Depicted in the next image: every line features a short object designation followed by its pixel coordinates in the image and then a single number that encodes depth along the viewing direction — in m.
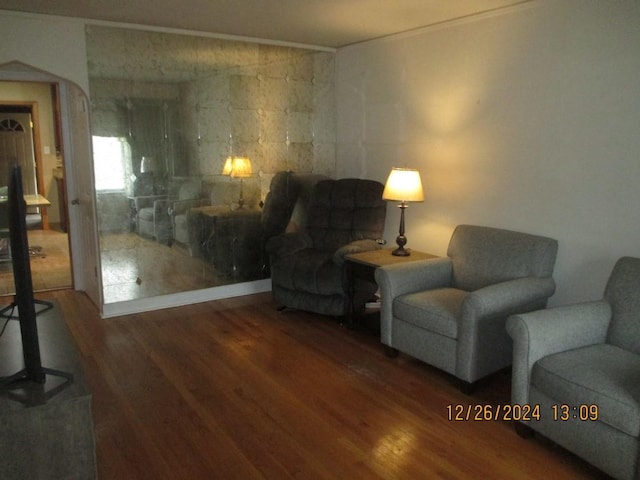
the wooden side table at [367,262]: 3.60
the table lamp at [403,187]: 3.68
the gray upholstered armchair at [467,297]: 2.82
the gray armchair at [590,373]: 2.03
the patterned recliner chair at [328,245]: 3.94
